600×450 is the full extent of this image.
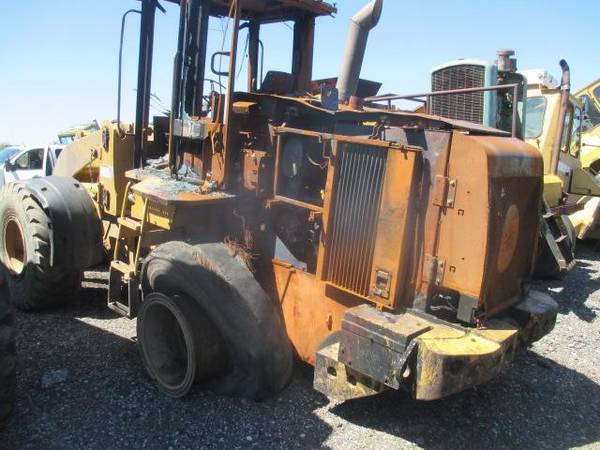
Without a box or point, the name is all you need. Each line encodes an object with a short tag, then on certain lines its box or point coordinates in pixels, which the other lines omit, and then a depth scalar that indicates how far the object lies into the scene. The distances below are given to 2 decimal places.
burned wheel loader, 3.09
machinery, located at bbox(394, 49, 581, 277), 5.71
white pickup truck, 11.27
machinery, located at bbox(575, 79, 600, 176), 12.88
